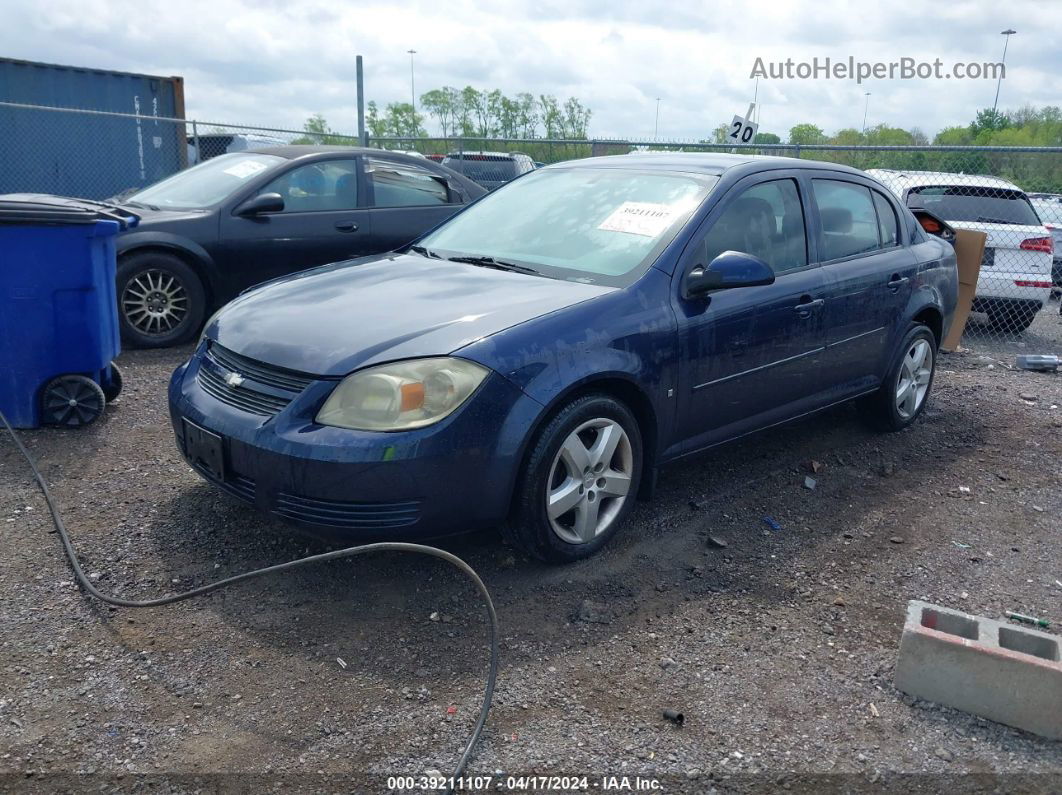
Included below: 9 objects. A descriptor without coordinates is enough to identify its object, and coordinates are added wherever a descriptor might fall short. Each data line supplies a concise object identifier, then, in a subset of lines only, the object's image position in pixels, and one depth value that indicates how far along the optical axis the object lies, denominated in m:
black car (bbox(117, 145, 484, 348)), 6.99
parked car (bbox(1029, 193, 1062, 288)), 11.77
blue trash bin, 4.88
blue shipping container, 13.97
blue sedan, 3.27
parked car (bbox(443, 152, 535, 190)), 14.56
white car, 9.11
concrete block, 2.80
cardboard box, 7.89
